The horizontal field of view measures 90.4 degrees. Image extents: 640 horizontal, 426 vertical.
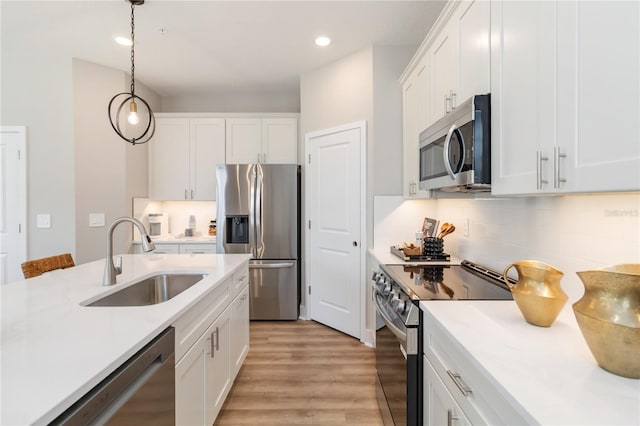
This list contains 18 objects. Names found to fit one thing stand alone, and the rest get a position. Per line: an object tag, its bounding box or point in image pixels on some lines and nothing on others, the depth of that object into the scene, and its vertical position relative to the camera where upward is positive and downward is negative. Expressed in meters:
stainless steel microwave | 1.40 +0.30
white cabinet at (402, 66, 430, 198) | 2.33 +0.72
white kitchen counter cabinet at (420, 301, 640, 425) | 0.66 -0.41
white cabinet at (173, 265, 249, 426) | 1.37 -0.75
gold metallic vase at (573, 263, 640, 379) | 0.73 -0.26
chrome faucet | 1.56 -0.19
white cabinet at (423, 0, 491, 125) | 1.46 +0.82
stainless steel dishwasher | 0.79 -0.54
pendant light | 3.57 +1.05
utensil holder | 2.41 -0.28
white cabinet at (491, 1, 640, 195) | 0.77 +0.34
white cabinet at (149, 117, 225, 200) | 4.11 +0.70
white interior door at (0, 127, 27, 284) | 3.28 +0.08
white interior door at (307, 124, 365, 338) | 3.13 -0.18
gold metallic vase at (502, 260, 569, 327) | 1.05 -0.28
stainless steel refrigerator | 3.67 -0.18
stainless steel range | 1.39 -0.50
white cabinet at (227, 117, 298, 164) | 4.05 +0.90
